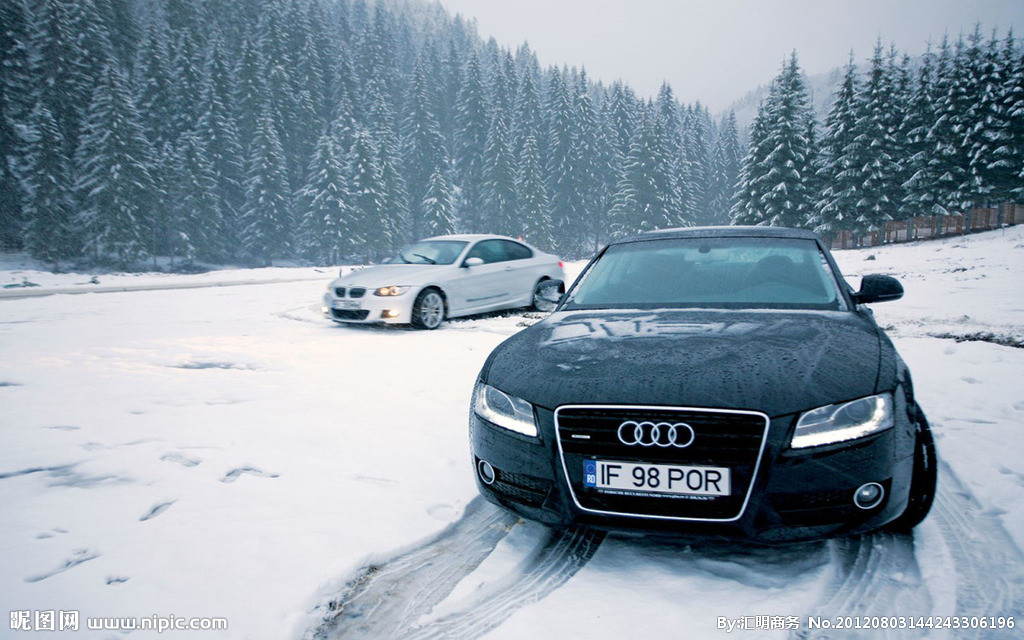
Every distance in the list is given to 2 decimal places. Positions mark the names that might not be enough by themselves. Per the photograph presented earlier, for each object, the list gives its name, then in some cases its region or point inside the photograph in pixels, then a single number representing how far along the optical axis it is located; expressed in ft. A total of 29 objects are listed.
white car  31.14
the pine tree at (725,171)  248.11
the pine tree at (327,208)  147.02
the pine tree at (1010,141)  123.75
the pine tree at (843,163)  133.18
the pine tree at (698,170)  229.86
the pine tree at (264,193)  144.36
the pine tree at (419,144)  187.01
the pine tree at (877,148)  131.54
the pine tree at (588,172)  195.42
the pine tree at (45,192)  107.45
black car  7.32
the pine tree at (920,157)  132.67
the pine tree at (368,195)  155.53
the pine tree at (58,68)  114.42
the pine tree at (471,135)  198.08
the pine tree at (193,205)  129.90
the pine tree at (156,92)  137.18
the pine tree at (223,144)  142.92
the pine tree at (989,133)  125.59
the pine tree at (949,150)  130.31
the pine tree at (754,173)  137.49
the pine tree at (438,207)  168.14
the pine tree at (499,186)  177.68
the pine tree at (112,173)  112.47
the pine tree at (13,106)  105.60
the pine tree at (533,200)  174.29
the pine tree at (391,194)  160.76
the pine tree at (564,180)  189.37
